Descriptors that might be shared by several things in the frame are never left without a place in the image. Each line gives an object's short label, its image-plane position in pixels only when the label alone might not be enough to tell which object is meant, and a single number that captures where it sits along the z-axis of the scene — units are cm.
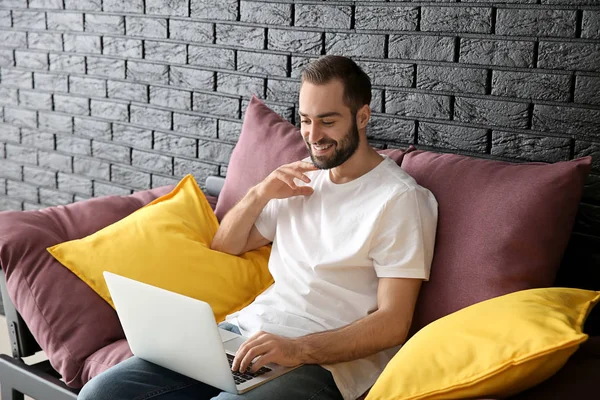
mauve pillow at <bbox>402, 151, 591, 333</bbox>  175
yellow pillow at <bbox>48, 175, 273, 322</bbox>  212
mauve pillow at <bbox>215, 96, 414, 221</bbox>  229
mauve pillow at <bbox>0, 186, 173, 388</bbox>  207
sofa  174
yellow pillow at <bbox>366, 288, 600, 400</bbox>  134
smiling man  176
